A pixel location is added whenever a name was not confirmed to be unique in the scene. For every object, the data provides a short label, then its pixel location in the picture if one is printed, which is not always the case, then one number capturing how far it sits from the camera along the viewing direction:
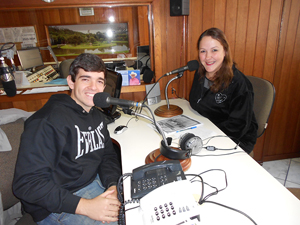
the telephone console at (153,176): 0.79
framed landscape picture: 2.50
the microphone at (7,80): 1.83
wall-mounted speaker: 1.80
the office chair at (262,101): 1.49
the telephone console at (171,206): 0.62
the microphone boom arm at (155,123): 0.84
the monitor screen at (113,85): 1.55
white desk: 0.70
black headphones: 0.96
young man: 0.84
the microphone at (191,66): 1.54
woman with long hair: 1.45
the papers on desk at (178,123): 1.39
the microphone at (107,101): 0.75
